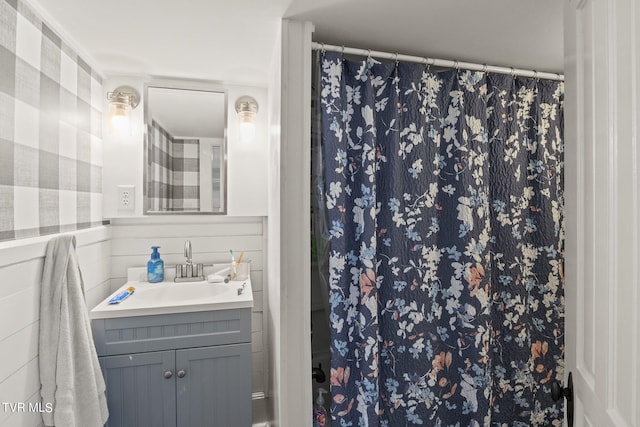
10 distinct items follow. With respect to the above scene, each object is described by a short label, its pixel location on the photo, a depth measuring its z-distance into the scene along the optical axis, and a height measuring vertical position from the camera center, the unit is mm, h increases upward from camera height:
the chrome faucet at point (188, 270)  2111 -368
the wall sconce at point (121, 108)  1992 +681
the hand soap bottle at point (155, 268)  2064 -345
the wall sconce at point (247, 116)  2180 +688
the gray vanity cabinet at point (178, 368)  1630 -817
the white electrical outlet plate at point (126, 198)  2057 +112
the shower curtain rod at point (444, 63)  1504 +799
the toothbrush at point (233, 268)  2165 -364
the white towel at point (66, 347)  1292 -561
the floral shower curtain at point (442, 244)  1512 -153
